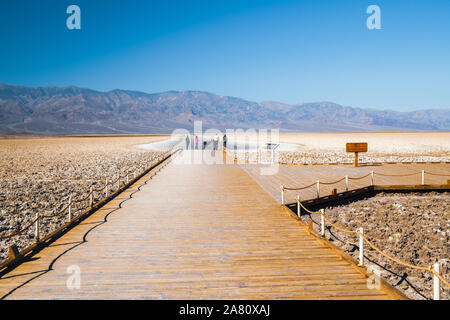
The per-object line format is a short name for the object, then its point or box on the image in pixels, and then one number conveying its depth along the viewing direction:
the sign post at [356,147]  20.28
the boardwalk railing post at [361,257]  5.80
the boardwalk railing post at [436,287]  4.44
